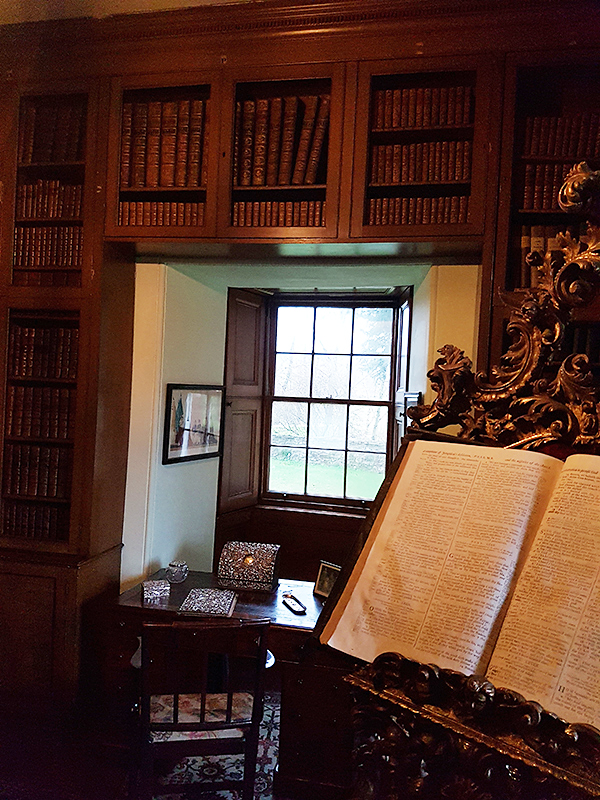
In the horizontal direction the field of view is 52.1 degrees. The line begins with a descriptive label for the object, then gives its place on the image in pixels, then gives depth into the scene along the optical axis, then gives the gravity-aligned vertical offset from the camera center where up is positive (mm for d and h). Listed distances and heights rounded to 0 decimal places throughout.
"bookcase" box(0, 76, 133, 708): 2898 +28
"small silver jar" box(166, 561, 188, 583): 3176 -928
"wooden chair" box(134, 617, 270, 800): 2037 -1164
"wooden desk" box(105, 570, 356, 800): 2574 -1356
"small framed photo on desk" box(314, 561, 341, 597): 2990 -877
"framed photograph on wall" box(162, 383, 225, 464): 3336 -169
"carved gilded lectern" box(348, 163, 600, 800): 935 -462
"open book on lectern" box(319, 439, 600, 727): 990 -310
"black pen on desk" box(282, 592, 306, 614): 2844 -969
